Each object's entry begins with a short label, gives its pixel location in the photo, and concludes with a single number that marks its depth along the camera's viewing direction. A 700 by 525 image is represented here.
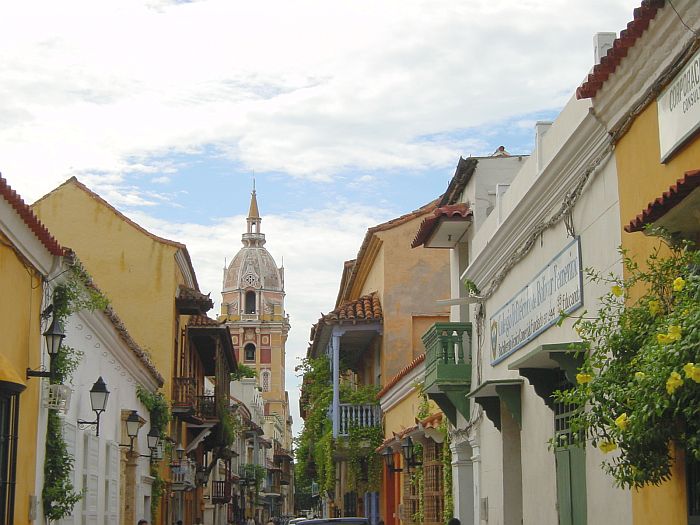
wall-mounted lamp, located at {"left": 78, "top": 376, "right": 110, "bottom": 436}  15.56
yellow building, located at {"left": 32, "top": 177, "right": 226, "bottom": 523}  28.84
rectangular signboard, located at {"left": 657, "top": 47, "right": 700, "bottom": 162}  7.12
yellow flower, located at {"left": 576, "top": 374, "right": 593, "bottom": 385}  6.88
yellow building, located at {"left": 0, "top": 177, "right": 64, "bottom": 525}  11.71
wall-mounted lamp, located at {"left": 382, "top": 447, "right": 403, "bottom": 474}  24.49
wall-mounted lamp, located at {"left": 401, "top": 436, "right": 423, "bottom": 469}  21.80
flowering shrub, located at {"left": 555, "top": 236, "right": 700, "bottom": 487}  5.59
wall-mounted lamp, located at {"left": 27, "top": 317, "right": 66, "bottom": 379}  12.81
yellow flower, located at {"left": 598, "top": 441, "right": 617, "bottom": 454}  6.57
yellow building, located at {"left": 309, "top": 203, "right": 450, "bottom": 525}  27.98
